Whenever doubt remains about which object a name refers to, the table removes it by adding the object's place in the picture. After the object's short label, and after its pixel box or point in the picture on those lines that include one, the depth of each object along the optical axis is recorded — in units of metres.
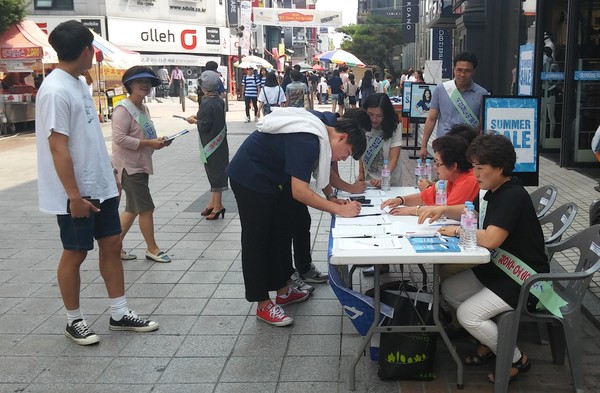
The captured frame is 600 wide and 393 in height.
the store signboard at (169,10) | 33.81
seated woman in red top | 3.93
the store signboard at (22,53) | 16.61
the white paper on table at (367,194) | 4.74
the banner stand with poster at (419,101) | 11.92
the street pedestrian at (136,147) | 5.34
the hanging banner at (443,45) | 18.94
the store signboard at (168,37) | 34.08
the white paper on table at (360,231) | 3.54
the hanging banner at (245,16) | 36.25
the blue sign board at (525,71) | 11.42
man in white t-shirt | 3.68
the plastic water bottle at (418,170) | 5.14
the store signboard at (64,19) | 32.28
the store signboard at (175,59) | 35.97
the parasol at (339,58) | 22.77
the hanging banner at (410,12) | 31.80
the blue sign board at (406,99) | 12.96
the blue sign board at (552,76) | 10.90
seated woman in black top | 3.24
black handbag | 3.43
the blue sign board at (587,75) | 9.95
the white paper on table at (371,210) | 4.13
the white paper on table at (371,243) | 3.26
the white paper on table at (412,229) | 3.55
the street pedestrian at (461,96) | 5.84
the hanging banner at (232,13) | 42.22
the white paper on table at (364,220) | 3.81
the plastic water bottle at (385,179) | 4.96
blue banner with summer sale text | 5.14
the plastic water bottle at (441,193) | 3.96
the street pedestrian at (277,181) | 3.76
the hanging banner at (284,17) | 43.91
